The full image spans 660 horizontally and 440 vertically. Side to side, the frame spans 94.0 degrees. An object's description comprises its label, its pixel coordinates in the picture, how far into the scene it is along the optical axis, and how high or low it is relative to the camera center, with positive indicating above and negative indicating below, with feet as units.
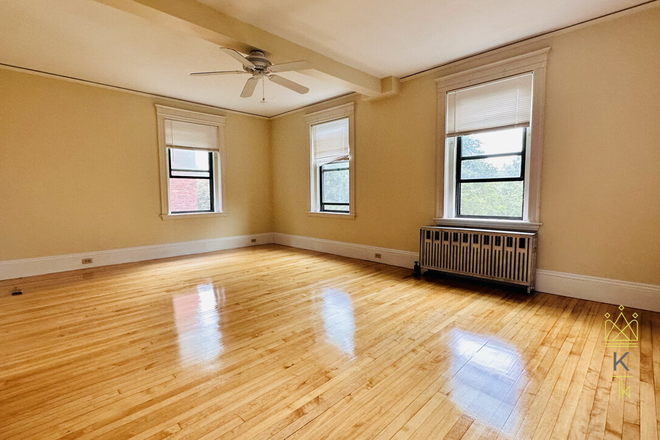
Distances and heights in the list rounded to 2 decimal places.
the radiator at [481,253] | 11.62 -2.16
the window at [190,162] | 18.89 +2.56
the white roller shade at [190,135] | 18.99 +4.20
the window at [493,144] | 11.89 +2.46
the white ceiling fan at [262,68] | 10.11 +4.50
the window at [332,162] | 18.61 +2.51
